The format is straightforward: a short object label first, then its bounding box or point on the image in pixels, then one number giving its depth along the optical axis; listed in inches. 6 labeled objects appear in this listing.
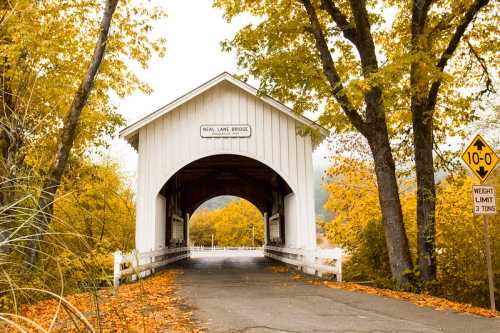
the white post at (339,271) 434.8
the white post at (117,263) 403.1
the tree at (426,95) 374.3
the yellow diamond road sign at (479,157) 297.7
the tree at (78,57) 397.4
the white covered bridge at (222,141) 529.0
